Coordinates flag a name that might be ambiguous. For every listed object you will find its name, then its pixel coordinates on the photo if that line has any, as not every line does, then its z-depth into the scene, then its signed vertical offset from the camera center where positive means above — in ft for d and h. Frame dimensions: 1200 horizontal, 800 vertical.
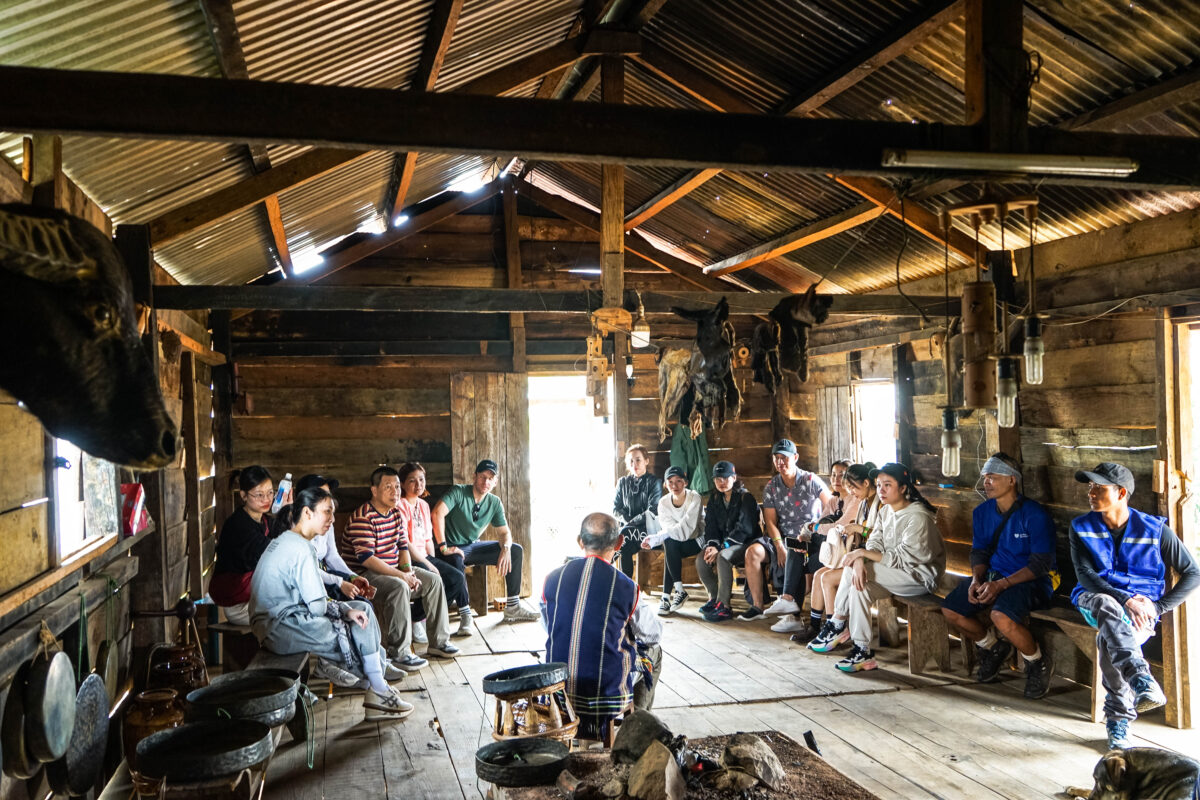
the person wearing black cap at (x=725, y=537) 27.02 -4.04
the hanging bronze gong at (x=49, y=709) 10.97 -3.53
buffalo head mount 5.47 +0.48
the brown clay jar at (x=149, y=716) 14.79 -4.82
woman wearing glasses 19.88 -3.02
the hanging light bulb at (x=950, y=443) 12.29 -0.62
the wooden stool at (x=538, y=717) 12.88 -4.59
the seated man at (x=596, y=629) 13.46 -3.31
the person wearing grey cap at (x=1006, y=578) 19.04 -3.91
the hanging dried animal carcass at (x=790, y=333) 19.60 +1.53
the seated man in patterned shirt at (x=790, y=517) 26.25 -3.42
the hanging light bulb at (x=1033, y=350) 12.54 +0.62
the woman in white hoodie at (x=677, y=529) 28.43 -3.88
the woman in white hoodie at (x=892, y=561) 21.18 -3.83
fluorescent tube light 10.65 +2.75
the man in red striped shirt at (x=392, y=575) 21.76 -3.99
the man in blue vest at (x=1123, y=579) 16.39 -3.47
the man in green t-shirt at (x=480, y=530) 27.09 -3.57
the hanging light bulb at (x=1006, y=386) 12.00 +0.13
